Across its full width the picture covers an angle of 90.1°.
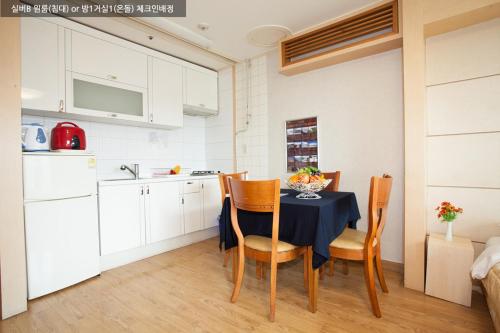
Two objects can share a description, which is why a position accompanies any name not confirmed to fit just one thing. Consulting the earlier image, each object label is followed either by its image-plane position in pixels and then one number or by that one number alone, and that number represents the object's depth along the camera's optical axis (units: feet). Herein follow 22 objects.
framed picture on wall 10.15
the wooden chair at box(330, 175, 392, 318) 5.70
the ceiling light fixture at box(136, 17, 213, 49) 8.88
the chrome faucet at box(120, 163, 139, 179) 10.54
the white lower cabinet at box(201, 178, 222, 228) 11.65
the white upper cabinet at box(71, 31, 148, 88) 8.40
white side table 6.07
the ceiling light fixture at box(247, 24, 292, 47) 9.39
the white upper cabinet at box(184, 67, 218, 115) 12.00
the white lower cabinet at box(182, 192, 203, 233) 10.90
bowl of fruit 6.40
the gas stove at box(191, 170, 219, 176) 12.34
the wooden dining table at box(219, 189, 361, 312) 5.33
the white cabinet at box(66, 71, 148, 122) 8.40
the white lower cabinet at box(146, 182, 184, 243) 9.68
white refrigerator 6.63
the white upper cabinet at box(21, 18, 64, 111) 7.36
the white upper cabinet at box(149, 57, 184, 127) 10.59
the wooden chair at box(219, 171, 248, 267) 7.97
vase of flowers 6.51
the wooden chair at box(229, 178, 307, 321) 5.44
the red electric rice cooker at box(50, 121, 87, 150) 7.79
